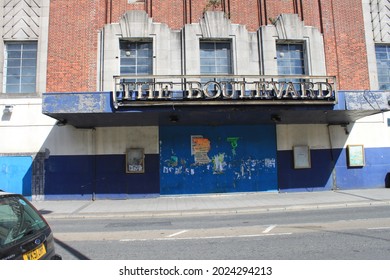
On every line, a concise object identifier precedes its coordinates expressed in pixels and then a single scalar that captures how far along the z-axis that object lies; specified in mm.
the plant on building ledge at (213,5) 17391
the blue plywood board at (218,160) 16094
